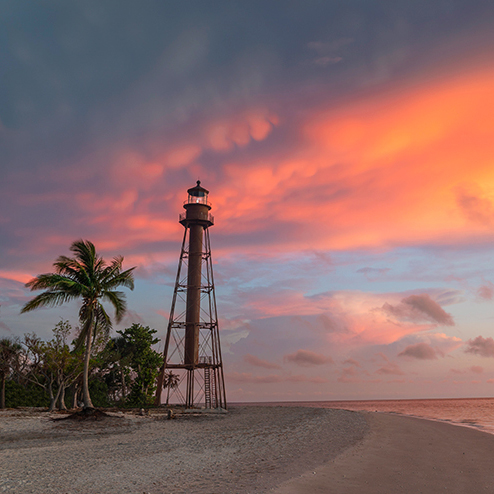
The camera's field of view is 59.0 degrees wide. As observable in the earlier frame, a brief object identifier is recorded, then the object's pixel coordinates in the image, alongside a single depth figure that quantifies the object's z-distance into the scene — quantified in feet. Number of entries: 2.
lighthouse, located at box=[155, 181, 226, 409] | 148.87
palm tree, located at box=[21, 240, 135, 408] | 103.67
